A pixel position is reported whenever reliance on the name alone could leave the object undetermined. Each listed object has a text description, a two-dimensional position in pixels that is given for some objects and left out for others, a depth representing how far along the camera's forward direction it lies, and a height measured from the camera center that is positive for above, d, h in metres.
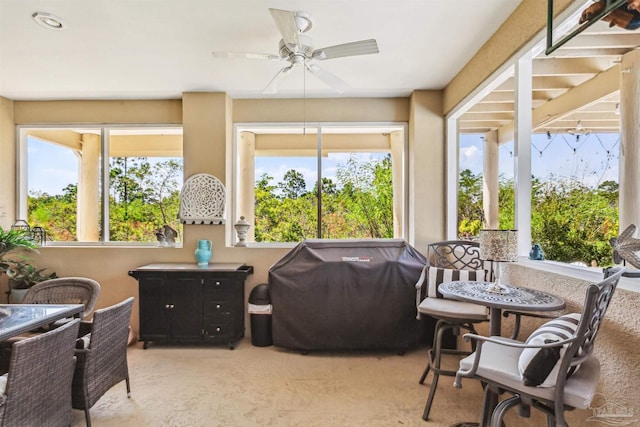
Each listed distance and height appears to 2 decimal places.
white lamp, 2.09 -0.21
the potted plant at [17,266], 3.70 -0.61
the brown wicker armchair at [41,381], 1.58 -0.86
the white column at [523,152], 2.45 +0.45
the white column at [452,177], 3.85 +0.42
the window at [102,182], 4.29 +0.40
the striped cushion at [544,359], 1.42 -0.62
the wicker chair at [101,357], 2.10 -0.95
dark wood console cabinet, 3.55 -0.97
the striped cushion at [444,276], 2.84 -0.54
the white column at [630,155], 1.97 +0.34
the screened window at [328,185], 4.25 +0.36
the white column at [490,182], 3.62 +0.35
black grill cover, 3.33 -0.89
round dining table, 1.77 -0.48
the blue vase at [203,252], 3.85 -0.45
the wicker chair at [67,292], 2.87 -0.68
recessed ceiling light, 2.41 +1.42
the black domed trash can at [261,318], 3.60 -1.12
